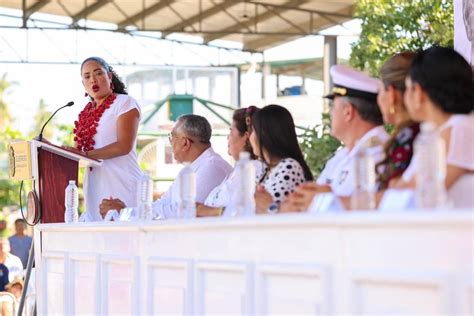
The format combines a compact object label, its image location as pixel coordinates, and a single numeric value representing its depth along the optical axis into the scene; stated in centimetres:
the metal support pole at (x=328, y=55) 2746
